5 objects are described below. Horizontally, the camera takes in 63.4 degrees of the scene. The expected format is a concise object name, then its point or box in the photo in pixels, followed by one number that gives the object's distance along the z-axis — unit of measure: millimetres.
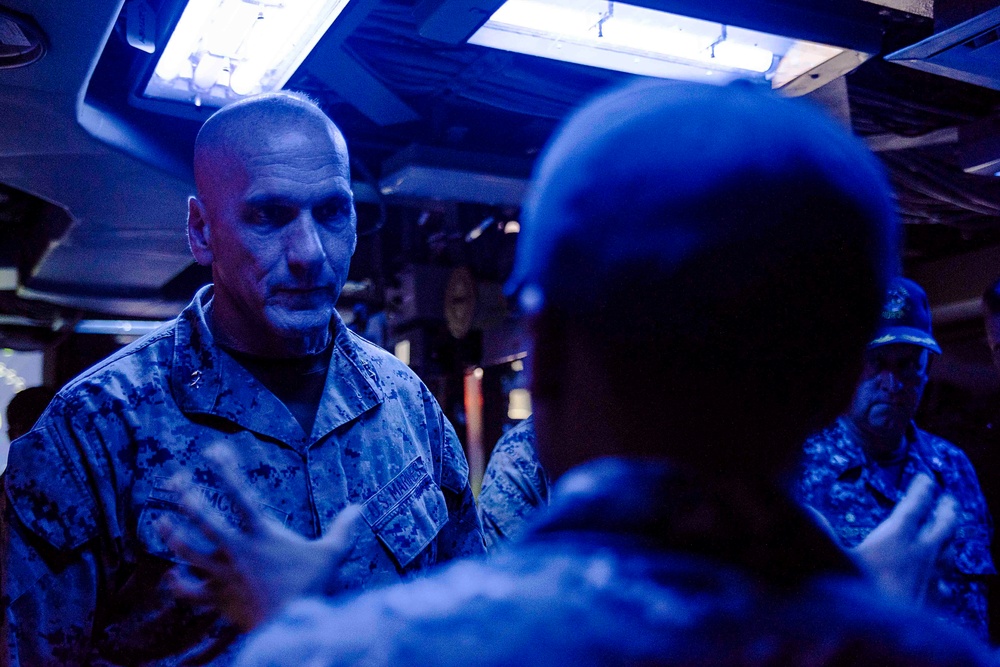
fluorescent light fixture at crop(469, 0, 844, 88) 2439
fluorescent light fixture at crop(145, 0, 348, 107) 2420
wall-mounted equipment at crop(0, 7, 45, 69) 2490
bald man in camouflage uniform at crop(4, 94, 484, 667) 1457
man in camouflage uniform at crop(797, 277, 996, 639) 2533
